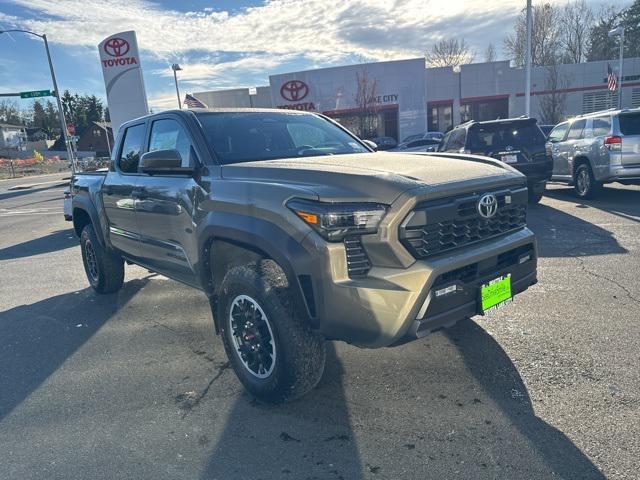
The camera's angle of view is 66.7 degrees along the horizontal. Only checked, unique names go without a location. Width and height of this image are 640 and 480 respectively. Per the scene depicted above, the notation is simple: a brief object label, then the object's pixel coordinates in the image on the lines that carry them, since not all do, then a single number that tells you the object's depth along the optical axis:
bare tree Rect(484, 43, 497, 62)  63.22
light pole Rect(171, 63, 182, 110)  30.43
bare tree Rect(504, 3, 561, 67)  50.38
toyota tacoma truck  2.63
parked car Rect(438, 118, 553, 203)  9.27
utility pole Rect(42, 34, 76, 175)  26.34
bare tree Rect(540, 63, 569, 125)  37.04
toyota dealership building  32.44
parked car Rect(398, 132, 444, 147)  27.67
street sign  27.09
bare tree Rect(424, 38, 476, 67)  58.91
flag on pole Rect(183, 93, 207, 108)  25.67
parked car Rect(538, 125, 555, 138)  21.67
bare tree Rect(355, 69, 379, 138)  32.25
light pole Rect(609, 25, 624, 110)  23.45
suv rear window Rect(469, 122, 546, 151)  9.33
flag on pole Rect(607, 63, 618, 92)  25.61
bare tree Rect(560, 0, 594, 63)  56.19
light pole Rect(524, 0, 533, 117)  21.21
